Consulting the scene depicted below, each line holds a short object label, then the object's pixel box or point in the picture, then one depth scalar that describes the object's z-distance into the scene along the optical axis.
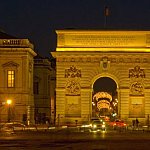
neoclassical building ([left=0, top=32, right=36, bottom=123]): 69.81
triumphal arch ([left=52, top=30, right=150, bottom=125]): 69.44
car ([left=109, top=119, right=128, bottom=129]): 63.47
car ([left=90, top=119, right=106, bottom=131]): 58.28
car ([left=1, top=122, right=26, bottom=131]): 58.35
